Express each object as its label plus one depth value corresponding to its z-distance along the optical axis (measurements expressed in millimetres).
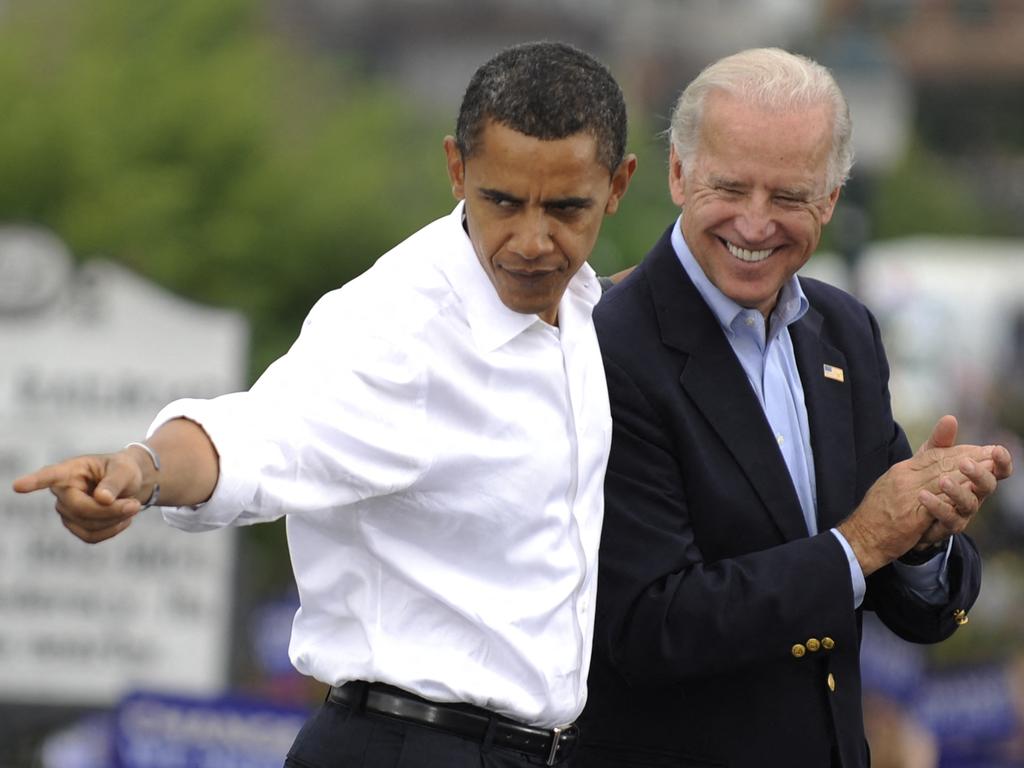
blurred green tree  30687
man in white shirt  6250
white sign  18703
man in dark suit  7098
